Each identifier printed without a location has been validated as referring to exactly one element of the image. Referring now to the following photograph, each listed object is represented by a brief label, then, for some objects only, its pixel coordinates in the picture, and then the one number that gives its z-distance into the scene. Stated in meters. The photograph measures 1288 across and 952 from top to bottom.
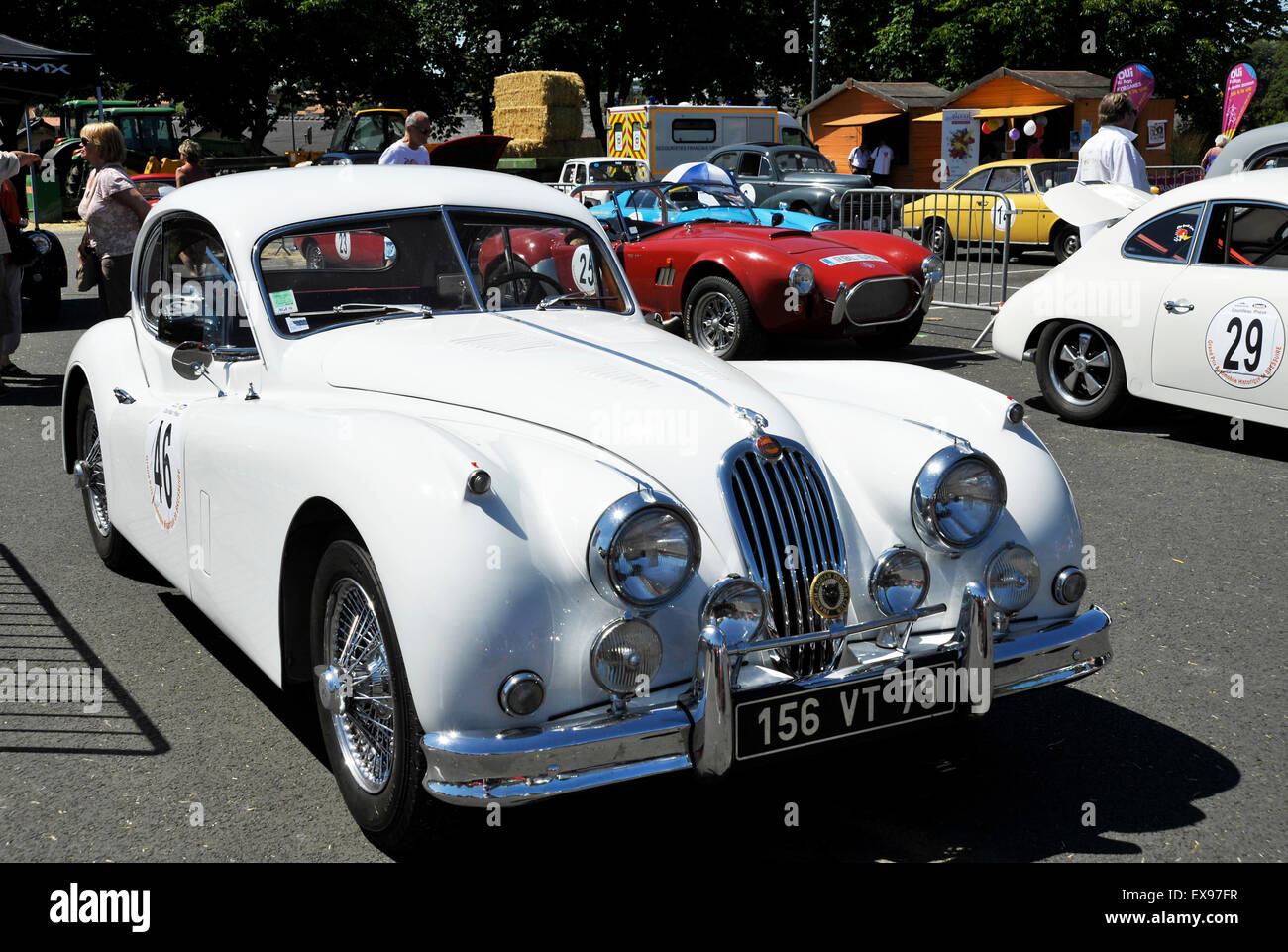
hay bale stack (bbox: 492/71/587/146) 32.31
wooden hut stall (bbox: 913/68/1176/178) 27.41
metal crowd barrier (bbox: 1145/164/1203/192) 18.00
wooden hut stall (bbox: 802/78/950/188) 30.17
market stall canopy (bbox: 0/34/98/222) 12.90
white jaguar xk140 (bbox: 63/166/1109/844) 2.79
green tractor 26.78
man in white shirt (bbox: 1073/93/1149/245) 9.67
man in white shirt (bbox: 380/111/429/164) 11.86
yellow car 16.94
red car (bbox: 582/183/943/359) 9.57
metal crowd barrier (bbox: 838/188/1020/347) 13.38
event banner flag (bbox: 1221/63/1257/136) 15.65
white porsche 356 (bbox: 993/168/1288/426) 6.86
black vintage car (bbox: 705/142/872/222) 19.41
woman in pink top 8.41
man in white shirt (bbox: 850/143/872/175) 28.64
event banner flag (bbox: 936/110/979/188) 27.52
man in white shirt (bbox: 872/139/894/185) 28.88
